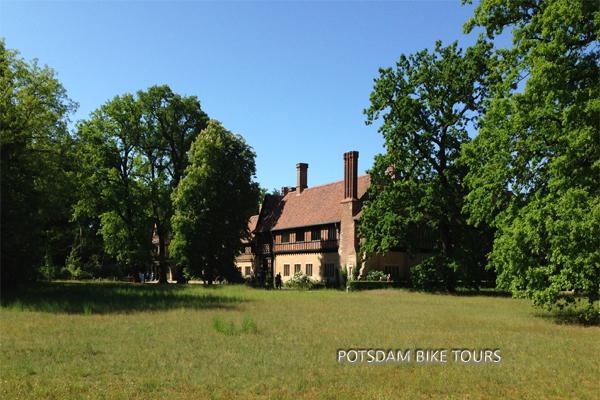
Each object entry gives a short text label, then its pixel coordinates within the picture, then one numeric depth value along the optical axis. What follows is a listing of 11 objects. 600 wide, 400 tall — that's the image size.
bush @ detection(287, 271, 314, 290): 42.15
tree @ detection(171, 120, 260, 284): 43.78
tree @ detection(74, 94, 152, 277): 46.56
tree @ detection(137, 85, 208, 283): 48.19
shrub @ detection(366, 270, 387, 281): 40.12
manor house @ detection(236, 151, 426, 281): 42.50
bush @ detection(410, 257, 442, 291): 34.66
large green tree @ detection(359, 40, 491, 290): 33.31
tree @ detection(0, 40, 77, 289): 25.03
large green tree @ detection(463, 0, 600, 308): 15.67
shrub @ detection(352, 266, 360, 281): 40.84
